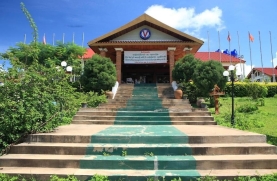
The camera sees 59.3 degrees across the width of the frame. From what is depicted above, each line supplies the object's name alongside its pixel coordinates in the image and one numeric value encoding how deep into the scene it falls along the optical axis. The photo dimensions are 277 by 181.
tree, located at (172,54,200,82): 14.45
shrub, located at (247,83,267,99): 14.66
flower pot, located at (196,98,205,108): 11.44
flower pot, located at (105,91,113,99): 13.15
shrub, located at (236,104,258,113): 11.20
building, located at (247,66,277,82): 35.88
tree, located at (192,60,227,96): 12.17
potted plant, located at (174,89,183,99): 12.61
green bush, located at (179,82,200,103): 13.41
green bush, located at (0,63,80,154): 5.32
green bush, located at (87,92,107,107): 11.63
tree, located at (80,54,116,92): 14.16
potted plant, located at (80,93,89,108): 10.77
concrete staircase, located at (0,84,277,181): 4.17
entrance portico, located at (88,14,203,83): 17.30
